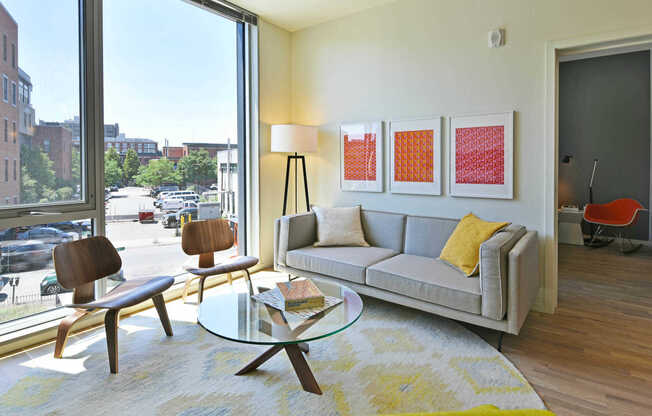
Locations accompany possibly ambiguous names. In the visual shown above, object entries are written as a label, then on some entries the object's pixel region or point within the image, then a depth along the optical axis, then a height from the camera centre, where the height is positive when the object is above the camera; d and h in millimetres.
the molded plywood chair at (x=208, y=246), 3162 -416
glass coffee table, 1881 -659
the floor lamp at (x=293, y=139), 4008 +645
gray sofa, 2398 -528
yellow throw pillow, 2781 -338
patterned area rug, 1935 -1023
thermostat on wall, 3166 +1341
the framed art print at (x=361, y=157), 3977 +455
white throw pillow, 3676 -279
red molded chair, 5250 -254
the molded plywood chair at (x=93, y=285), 2275 -580
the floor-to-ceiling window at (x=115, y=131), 2580 +566
